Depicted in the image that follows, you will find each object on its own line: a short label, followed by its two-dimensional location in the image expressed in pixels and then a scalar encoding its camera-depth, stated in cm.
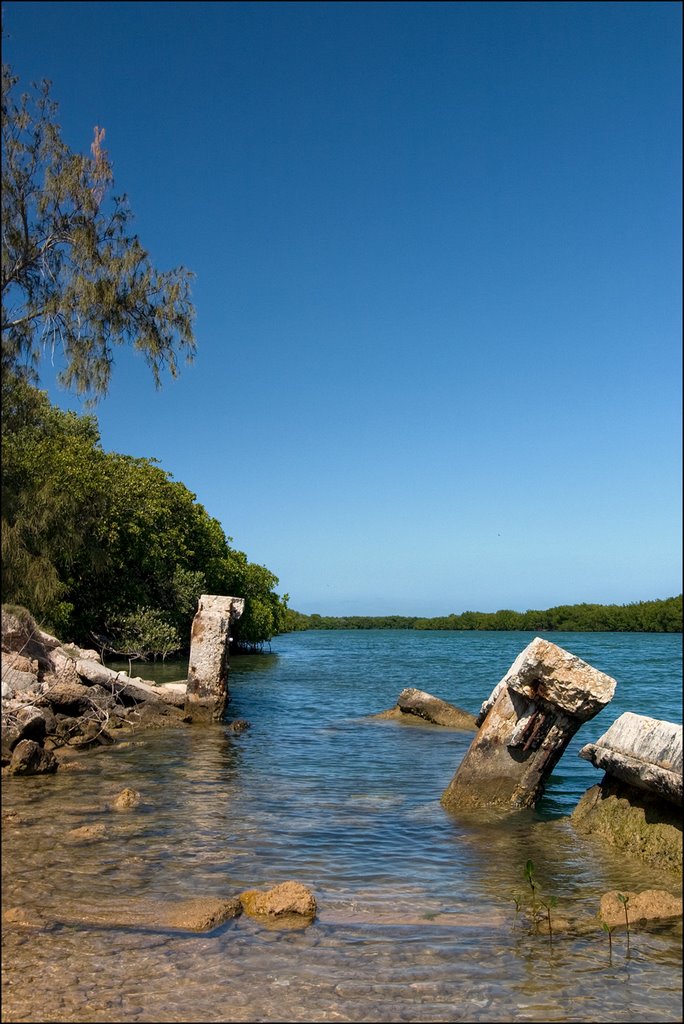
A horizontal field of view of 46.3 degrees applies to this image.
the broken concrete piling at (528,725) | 870
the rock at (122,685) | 1533
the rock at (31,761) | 1034
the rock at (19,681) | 1282
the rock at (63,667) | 1453
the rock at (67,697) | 1363
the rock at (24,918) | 537
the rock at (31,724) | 1140
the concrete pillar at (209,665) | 1664
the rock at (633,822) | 709
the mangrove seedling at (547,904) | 549
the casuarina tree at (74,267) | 1183
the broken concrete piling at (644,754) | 674
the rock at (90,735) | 1274
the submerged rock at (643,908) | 557
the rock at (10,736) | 1062
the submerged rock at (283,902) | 568
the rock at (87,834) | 757
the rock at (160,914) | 545
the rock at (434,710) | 1778
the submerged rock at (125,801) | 897
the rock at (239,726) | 1582
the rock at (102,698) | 1448
